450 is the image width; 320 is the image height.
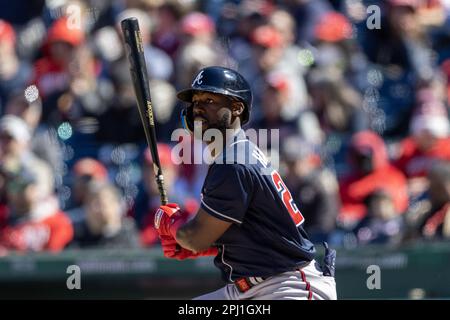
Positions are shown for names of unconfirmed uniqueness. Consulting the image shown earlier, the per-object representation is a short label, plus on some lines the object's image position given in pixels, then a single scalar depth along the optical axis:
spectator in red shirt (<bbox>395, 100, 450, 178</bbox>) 14.00
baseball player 8.12
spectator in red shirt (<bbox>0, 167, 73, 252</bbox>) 14.17
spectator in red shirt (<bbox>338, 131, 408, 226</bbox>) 13.73
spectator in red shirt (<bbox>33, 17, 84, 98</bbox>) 16.44
